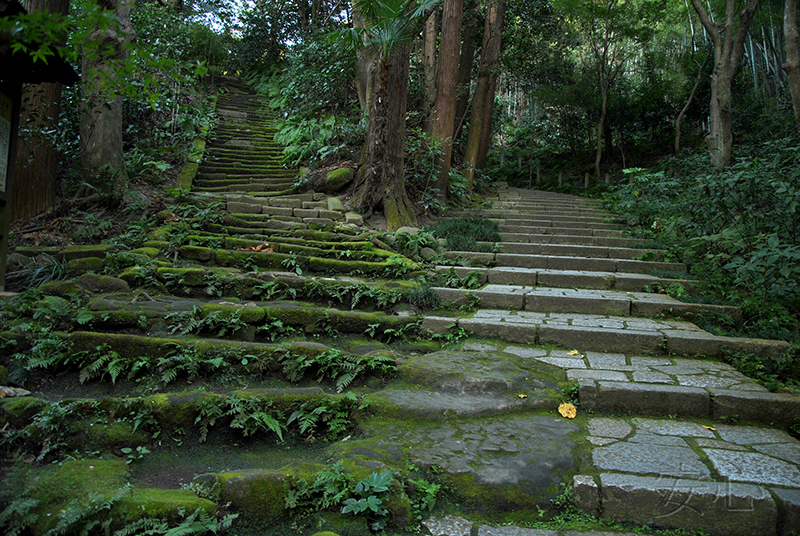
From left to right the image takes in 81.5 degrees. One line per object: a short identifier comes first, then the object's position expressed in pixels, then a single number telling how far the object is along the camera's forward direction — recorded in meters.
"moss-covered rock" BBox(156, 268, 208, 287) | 4.50
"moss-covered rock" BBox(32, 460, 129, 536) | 2.00
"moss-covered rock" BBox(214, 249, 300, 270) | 5.21
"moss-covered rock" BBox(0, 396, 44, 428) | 2.48
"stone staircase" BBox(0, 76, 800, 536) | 2.36
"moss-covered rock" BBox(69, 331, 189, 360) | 3.27
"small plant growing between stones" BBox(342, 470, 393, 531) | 2.20
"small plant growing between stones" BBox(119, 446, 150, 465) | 2.52
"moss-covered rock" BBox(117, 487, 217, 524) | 2.02
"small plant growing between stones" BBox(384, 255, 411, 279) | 5.46
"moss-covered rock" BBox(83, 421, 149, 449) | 2.55
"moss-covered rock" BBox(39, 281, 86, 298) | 3.95
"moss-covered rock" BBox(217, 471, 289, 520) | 2.22
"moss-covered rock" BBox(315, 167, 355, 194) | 8.28
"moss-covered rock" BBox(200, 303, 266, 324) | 3.85
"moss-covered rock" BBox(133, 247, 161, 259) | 5.04
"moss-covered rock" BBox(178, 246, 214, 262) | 5.23
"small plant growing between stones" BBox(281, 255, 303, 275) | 5.24
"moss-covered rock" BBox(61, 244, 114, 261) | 4.69
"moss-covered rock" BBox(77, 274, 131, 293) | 4.18
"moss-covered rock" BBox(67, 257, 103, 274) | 4.54
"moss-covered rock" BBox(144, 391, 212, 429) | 2.75
